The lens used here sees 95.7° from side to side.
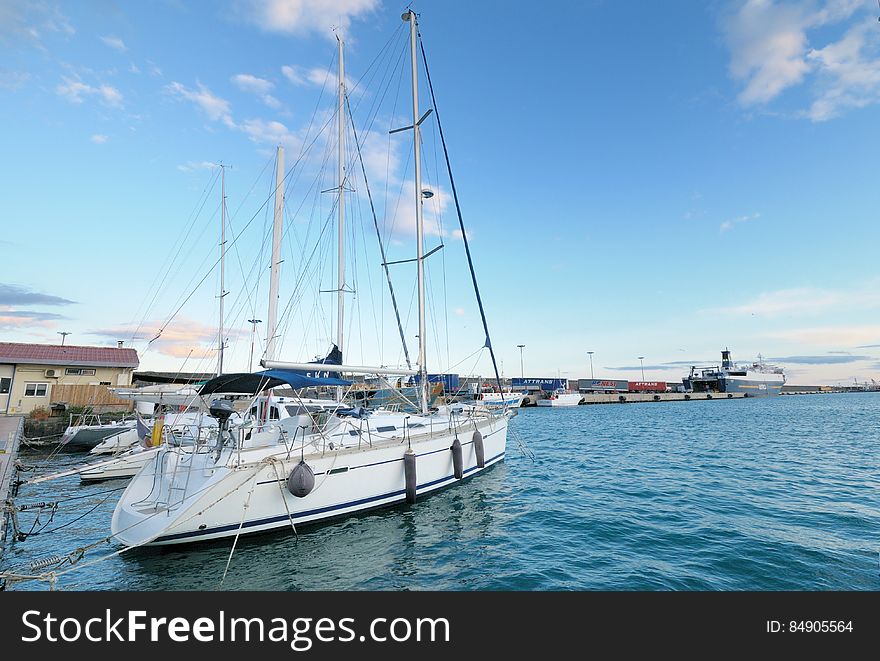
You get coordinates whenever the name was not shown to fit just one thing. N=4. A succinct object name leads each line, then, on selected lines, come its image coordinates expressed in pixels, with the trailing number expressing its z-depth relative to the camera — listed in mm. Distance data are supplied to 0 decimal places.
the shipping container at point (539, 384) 104062
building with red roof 28484
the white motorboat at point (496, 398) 64625
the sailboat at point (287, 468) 8312
